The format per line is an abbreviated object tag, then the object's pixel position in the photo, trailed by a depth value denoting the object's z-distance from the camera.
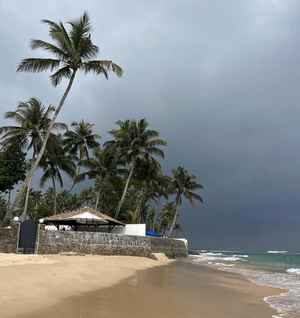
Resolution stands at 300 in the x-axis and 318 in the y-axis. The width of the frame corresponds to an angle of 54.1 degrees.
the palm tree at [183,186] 39.66
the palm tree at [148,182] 30.18
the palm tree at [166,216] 51.33
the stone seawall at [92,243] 15.43
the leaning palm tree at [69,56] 17.93
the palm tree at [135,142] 29.09
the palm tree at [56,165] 25.92
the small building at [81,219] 18.77
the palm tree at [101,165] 30.47
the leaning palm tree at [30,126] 21.69
